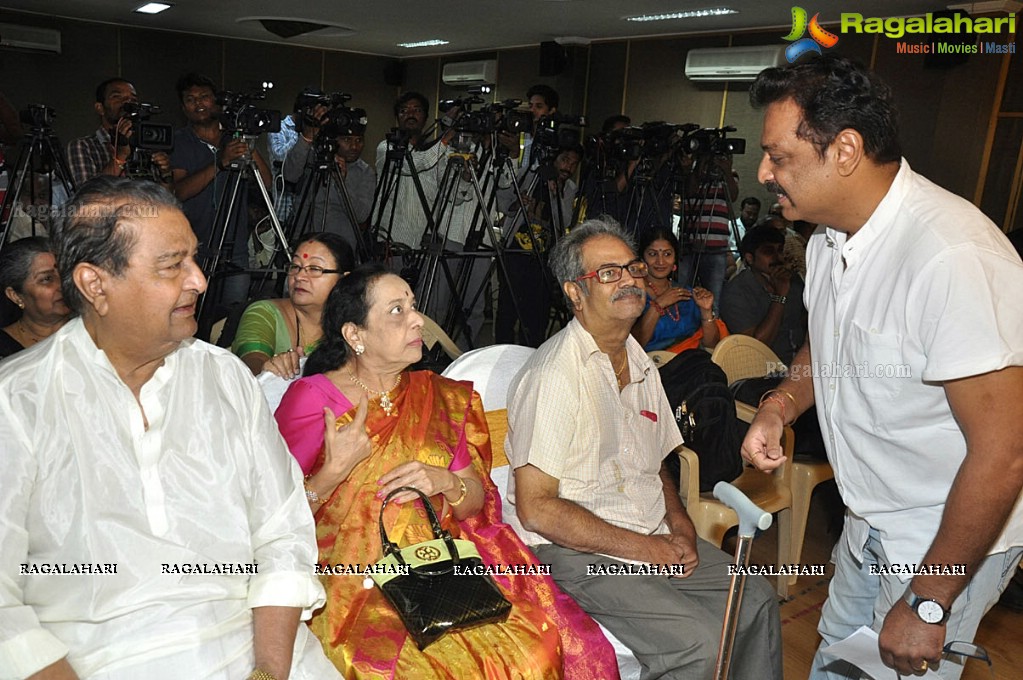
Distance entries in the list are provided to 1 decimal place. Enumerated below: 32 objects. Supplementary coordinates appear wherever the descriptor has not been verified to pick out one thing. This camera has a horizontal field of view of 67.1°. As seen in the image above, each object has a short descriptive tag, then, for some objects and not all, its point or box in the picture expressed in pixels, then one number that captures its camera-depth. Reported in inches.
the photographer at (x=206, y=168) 137.2
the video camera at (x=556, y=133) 179.3
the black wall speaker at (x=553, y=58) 299.0
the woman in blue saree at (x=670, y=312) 129.3
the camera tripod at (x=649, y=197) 200.4
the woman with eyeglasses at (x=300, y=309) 94.7
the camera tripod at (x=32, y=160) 135.0
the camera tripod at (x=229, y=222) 126.4
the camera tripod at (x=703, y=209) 200.7
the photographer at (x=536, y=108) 206.1
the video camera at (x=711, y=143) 193.5
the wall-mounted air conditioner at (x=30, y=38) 291.6
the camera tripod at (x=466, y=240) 165.9
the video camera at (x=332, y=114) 150.3
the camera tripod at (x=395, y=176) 171.2
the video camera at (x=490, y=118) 161.8
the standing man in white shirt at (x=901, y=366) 42.6
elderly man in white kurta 45.4
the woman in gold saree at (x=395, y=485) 59.0
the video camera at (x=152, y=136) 117.5
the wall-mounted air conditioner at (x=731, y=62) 238.4
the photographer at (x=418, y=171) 186.1
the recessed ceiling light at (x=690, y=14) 221.1
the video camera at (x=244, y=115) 129.6
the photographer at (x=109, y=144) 126.0
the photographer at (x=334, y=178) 156.3
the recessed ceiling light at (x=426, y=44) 330.8
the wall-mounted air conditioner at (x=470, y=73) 340.2
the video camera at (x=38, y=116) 132.8
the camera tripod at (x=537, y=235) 181.6
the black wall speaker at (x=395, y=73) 393.1
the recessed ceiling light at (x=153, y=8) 266.4
